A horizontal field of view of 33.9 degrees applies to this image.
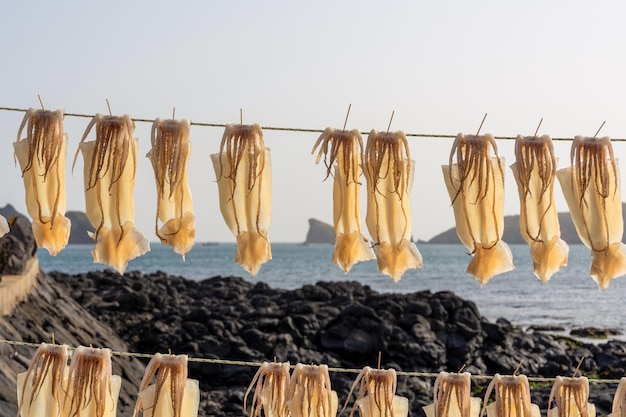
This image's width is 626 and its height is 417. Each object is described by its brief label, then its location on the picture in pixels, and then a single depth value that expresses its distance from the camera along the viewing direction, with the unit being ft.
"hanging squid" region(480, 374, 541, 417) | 17.49
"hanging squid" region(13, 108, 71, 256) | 16.69
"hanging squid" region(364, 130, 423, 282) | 16.78
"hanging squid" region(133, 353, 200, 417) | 17.69
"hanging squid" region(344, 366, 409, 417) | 17.61
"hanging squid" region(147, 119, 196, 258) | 16.49
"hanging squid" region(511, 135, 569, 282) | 16.76
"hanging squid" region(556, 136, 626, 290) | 16.78
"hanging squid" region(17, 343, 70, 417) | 17.79
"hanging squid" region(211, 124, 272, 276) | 16.70
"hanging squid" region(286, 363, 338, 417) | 17.48
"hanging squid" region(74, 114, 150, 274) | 16.62
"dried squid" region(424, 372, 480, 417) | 17.51
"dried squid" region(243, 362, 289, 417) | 17.53
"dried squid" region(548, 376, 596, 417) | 17.60
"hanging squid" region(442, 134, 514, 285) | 16.67
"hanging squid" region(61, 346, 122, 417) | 17.72
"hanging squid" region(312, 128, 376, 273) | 16.70
